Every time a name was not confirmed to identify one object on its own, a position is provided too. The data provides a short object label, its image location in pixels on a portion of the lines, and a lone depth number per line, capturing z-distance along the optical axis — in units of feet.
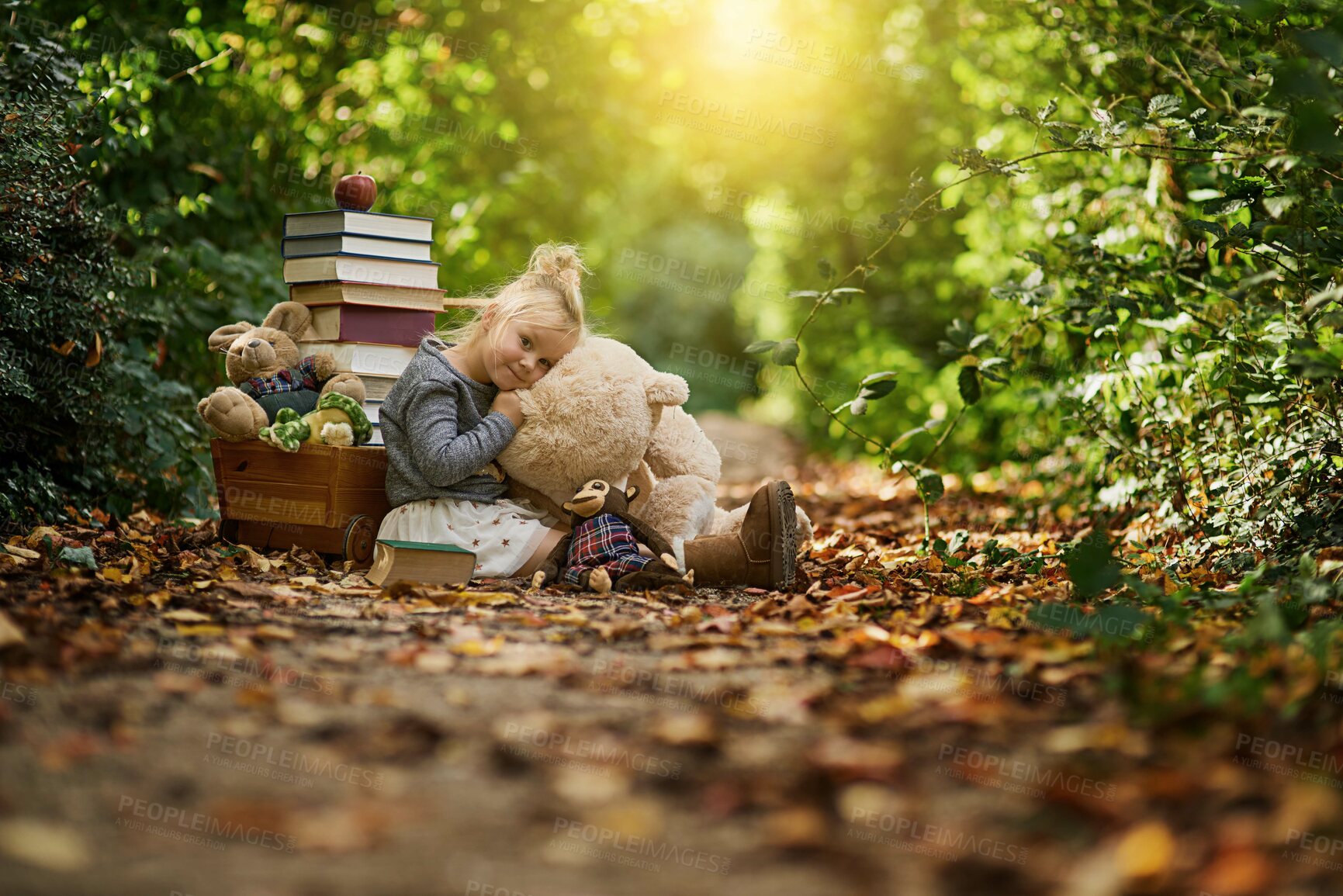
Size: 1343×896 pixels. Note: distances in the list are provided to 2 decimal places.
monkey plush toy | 11.39
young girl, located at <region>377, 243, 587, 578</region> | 11.84
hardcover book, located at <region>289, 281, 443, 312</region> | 13.28
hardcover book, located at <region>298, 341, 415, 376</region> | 13.42
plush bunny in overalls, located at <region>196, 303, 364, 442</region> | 12.11
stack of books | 13.34
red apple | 13.70
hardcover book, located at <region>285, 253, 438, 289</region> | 13.28
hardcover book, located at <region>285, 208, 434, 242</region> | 13.46
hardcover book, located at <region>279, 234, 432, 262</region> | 13.35
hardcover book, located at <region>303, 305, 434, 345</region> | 13.41
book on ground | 11.03
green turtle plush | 12.12
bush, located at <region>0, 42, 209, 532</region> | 12.14
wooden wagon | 12.39
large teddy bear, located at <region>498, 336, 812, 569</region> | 11.94
